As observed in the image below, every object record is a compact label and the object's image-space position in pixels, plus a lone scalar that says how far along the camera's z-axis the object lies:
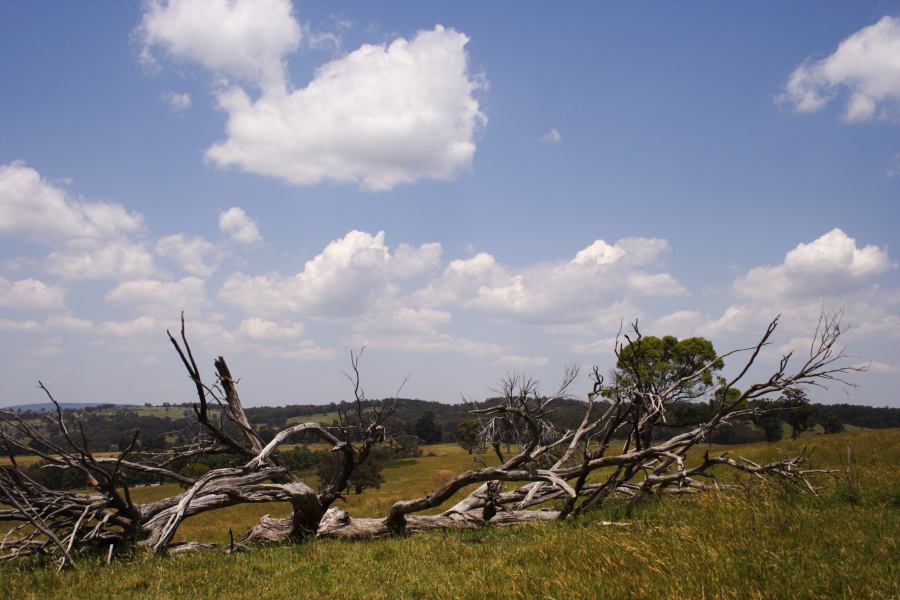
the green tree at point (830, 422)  73.69
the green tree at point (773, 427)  65.12
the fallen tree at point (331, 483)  9.64
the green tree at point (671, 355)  44.78
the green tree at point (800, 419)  64.50
